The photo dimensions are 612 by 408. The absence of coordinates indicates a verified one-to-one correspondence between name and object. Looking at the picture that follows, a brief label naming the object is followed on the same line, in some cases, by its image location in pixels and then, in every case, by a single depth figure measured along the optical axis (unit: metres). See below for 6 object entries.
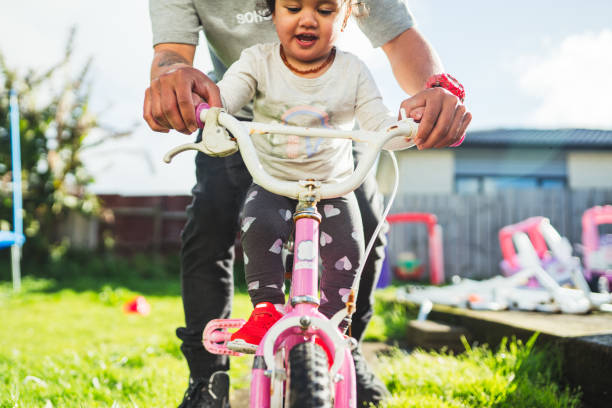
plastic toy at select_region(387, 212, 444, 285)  8.56
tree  9.18
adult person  1.81
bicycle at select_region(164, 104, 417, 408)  1.03
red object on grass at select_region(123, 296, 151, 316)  5.48
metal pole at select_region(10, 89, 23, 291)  5.86
